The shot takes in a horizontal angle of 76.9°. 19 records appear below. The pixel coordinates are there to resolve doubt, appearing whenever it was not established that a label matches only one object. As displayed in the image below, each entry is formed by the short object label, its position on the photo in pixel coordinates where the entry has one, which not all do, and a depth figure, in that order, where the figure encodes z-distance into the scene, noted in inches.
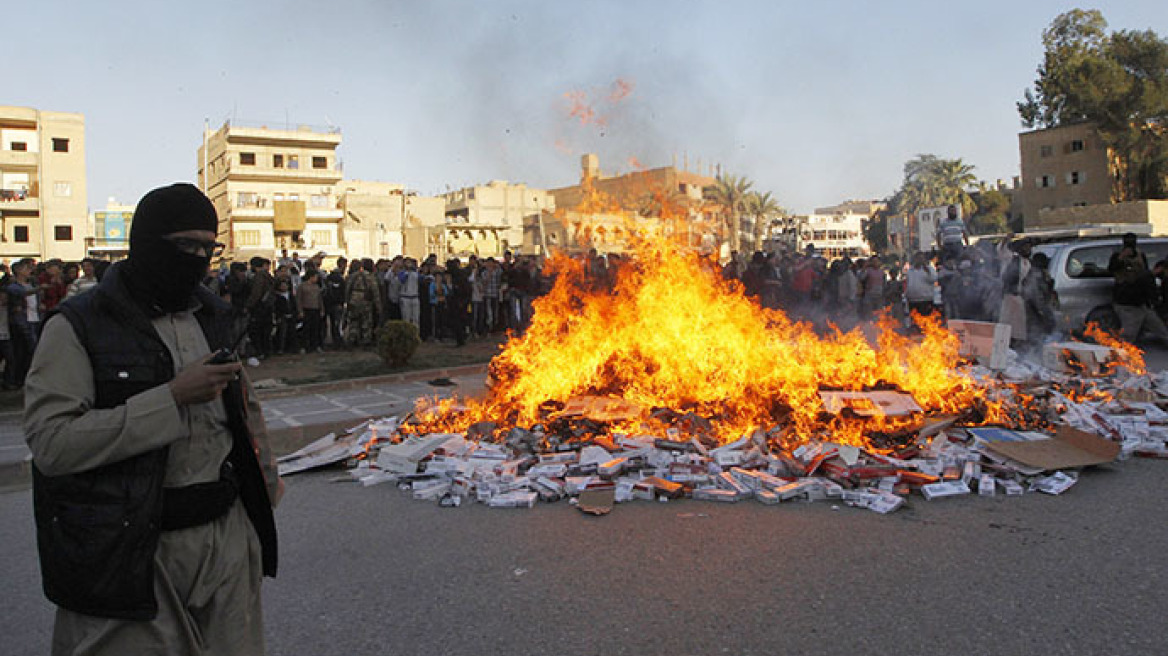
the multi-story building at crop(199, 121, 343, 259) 2085.4
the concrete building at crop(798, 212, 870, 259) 3715.6
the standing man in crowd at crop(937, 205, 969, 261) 690.8
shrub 435.5
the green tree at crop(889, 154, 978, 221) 2532.0
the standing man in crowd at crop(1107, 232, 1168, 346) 413.4
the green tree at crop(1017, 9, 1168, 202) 1534.2
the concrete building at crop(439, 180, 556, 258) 2322.8
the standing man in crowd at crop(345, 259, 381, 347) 549.6
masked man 73.9
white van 471.5
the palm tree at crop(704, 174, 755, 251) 2468.0
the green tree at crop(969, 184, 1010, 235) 2358.5
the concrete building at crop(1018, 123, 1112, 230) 1676.9
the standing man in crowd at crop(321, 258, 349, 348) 558.6
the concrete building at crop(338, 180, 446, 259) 2215.8
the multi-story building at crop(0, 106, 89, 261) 1913.1
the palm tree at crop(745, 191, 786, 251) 2728.8
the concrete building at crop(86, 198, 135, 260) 2242.9
